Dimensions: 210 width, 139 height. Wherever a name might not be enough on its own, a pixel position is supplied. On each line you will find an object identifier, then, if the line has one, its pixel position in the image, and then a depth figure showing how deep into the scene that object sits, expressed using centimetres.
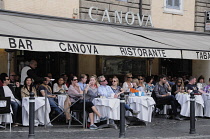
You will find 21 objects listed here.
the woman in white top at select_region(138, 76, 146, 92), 1584
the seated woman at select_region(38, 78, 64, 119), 1363
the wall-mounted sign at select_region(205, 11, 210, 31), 2196
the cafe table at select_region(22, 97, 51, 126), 1291
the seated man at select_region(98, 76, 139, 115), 1323
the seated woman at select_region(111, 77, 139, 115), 1381
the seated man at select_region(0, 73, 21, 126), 1273
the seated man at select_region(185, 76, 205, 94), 1617
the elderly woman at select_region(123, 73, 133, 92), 1561
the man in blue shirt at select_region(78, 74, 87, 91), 1411
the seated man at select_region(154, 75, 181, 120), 1547
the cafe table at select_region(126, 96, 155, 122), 1368
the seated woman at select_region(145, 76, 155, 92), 1651
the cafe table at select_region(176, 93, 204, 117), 1537
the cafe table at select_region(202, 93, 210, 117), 1612
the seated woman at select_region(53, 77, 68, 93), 1489
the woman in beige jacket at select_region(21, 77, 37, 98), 1311
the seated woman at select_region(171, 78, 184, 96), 1631
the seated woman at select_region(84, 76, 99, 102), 1303
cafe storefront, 1291
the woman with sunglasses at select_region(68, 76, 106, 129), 1270
